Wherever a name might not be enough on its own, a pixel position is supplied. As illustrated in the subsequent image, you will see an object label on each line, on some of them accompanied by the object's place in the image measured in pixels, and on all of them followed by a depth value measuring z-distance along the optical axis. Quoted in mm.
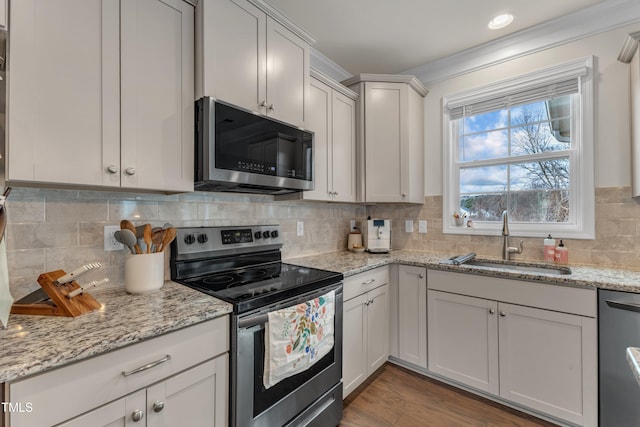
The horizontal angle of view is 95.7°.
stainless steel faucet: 2273
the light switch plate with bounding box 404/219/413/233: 2886
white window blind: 2133
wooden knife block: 1035
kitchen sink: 1984
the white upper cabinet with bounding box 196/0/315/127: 1452
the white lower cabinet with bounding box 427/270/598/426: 1624
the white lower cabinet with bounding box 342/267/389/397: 1902
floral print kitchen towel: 1296
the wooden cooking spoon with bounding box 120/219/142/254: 1343
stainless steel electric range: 1222
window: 2105
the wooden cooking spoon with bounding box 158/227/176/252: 1427
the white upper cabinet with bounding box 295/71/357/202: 2213
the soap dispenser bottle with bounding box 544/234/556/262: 2123
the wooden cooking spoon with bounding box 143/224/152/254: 1363
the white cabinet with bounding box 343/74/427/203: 2588
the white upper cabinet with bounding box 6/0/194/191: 1009
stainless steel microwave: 1416
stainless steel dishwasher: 1457
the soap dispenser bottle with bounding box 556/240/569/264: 2068
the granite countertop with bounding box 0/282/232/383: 761
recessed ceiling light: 2074
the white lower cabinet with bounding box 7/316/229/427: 772
